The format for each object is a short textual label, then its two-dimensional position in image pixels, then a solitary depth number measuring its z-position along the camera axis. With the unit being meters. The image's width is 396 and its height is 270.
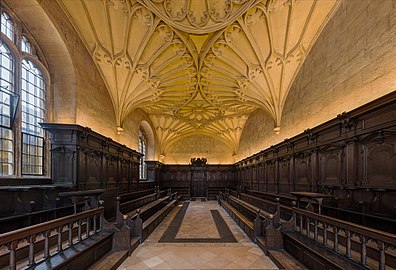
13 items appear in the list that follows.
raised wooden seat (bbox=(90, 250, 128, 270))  3.92
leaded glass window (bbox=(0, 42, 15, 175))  4.84
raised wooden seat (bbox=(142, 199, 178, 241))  6.51
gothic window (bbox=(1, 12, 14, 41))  4.95
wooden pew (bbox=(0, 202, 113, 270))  2.60
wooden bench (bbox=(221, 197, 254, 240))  6.45
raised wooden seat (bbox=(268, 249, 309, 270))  3.88
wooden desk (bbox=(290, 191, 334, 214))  4.05
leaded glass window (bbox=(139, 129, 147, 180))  16.18
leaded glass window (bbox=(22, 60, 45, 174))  5.57
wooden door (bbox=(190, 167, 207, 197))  20.19
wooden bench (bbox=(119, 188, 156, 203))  9.22
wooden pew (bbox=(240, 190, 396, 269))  2.94
